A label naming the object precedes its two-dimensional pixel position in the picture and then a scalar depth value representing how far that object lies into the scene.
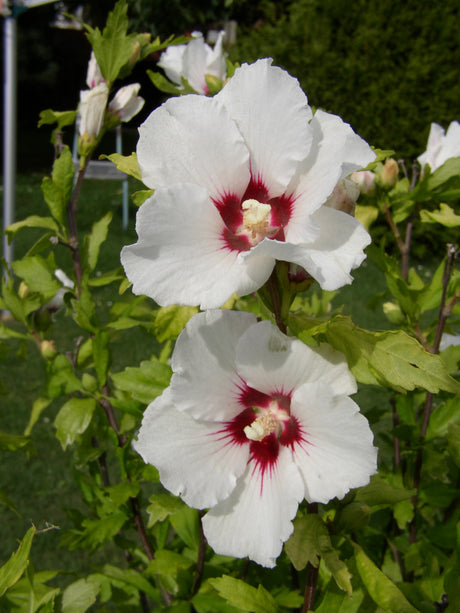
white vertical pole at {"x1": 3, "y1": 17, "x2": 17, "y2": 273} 3.37
